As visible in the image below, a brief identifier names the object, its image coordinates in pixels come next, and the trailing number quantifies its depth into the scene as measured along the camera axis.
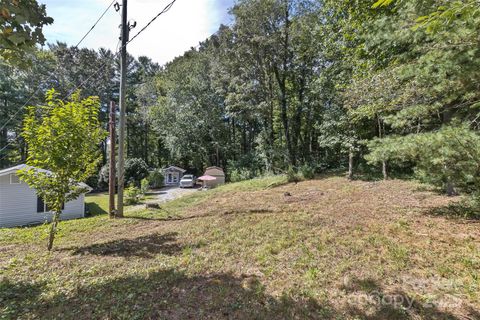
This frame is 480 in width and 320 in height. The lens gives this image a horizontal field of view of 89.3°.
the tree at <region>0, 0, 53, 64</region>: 1.74
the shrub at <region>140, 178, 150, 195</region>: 18.05
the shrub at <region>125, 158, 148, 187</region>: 23.17
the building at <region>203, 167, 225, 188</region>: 21.18
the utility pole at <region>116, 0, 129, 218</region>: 7.49
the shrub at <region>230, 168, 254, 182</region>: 19.86
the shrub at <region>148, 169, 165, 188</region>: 23.50
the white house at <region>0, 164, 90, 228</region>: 11.06
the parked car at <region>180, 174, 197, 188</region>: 22.84
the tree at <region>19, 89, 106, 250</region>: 4.84
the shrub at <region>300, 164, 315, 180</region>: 13.73
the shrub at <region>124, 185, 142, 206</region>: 14.95
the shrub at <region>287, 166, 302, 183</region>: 13.63
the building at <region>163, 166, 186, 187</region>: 26.66
